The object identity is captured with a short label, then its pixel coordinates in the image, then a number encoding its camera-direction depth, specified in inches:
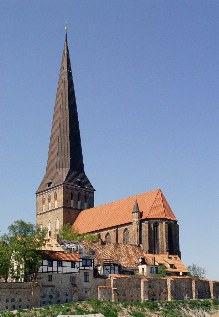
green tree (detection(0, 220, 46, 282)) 2623.0
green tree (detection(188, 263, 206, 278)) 4128.0
